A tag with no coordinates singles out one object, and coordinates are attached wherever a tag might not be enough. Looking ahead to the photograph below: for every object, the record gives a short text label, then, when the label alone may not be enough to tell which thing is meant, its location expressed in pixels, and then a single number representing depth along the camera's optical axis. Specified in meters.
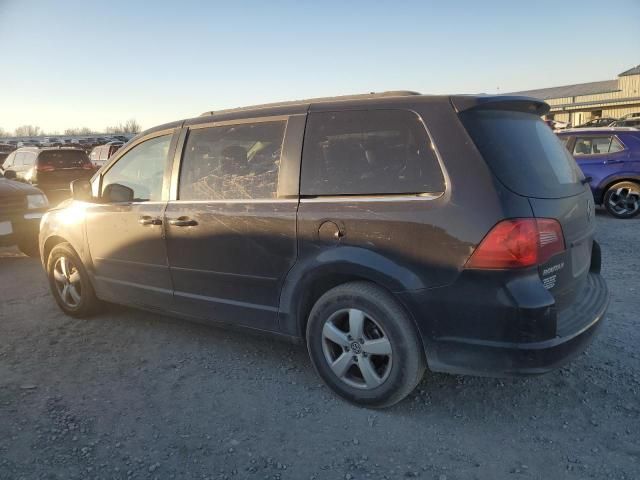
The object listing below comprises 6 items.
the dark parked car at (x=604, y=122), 23.92
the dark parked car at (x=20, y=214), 6.91
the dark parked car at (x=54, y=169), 12.44
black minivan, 2.46
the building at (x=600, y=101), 37.16
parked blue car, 8.90
